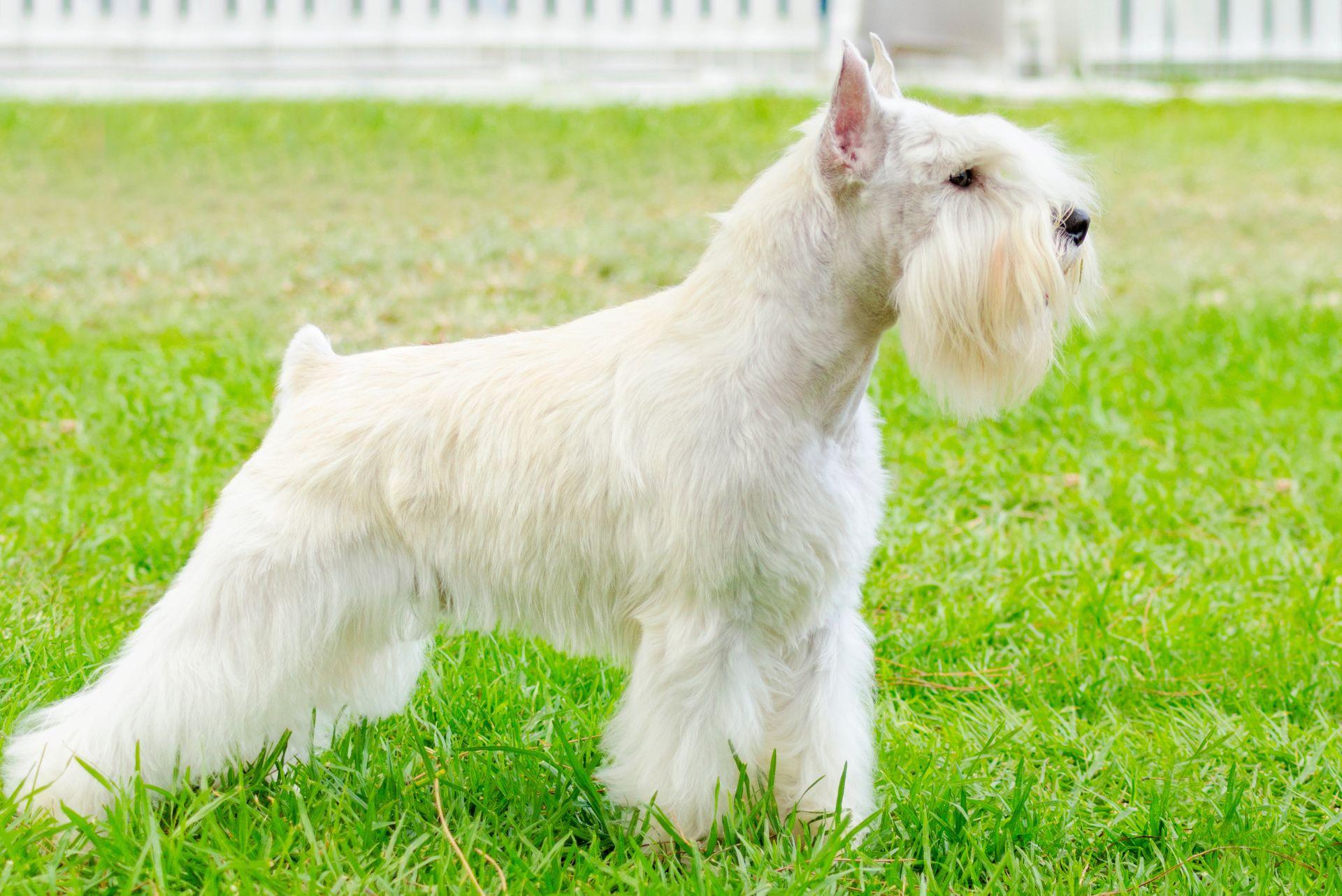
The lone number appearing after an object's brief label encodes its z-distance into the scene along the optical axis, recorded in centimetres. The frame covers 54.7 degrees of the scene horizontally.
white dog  289
